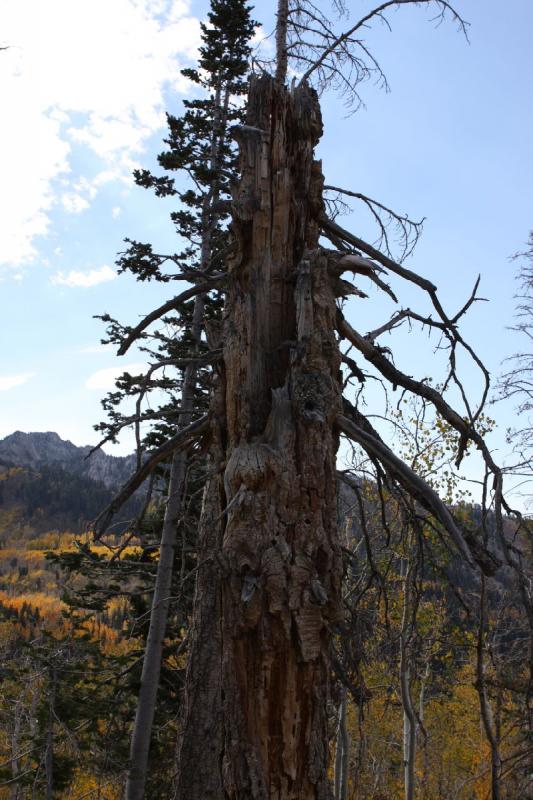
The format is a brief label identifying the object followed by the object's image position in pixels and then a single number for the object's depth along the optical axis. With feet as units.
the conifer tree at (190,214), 29.17
